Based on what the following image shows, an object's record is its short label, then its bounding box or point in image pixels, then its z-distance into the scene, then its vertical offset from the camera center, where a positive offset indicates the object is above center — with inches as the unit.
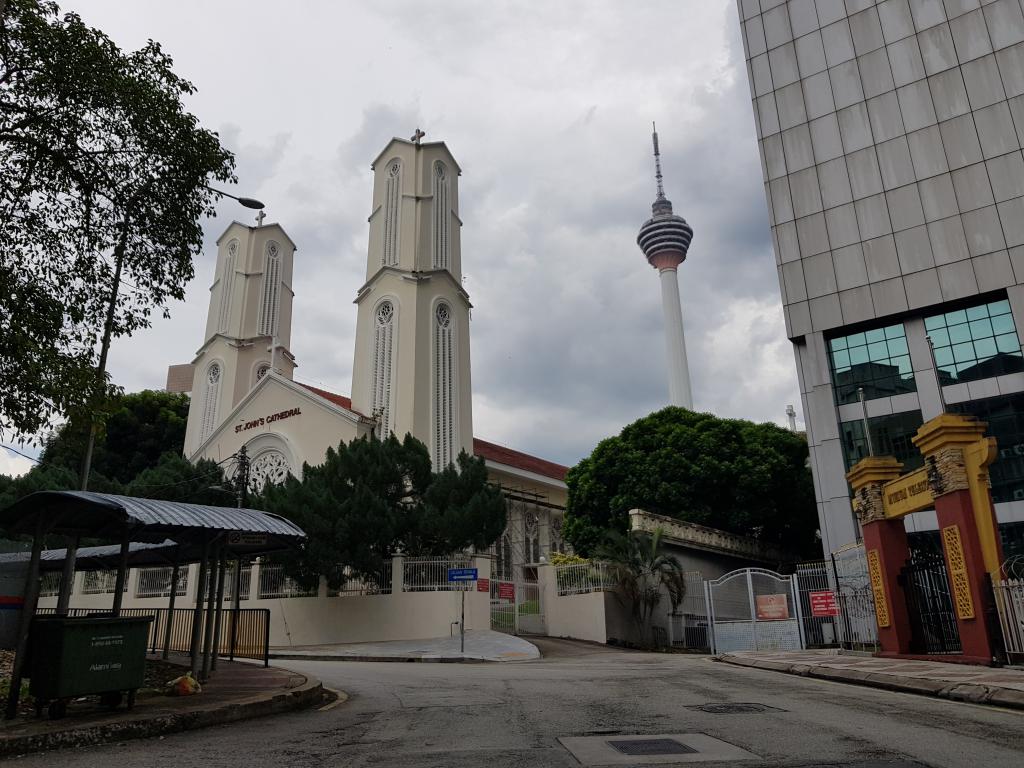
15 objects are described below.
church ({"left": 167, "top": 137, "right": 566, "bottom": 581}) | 1350.9 +494.9
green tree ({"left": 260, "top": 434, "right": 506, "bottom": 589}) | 892.6 +134.5
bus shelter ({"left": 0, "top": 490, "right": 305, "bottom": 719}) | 290.5 +45.5
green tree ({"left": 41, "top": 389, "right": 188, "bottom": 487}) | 1786.4 +450.9
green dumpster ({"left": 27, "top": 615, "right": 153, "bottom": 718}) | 266.7 -9.5
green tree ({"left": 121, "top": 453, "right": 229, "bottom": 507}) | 1168.2 +219.6
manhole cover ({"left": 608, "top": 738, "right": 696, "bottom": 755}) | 196.9 -33.0
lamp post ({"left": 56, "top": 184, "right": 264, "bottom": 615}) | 436.1 +162.9
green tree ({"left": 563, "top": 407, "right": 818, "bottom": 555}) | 1261.1 +217.1
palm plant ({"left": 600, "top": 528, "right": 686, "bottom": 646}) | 957.2 +51.5
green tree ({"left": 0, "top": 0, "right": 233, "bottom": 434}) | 366.3 +235.2
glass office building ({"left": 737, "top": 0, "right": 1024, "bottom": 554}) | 1079.0 +566.4
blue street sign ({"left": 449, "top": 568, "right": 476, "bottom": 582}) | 759.7 +45.5
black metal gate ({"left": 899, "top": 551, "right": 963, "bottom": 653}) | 515.2 +1.4
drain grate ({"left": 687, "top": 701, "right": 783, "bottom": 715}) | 275.9 -33.0
